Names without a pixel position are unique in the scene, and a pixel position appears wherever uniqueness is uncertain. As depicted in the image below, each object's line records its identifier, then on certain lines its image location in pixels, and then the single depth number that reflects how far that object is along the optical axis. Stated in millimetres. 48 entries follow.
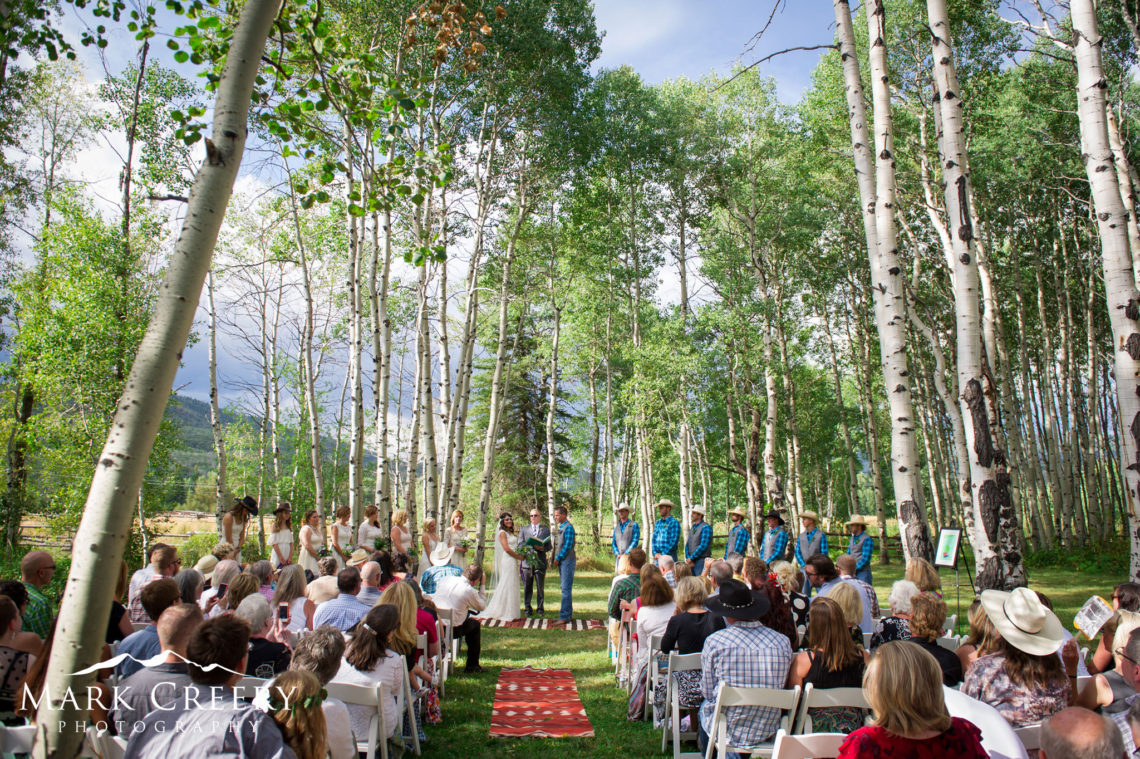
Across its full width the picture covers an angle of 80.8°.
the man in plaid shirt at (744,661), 3828
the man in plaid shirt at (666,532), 9359
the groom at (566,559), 10305
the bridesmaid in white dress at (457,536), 10031
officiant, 11000
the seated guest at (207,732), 2193
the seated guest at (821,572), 5828
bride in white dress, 10516
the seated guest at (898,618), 4410
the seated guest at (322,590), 5285
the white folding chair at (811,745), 2686
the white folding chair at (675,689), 4387
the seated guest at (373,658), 4043
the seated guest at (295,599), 5172
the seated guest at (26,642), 3221
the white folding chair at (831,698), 3494
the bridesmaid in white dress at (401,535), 9023
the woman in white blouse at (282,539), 8344
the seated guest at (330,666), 3152
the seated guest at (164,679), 2826
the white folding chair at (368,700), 3669
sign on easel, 6289
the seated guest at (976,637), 3395
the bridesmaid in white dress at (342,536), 8984
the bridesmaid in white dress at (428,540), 9867
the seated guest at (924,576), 5102
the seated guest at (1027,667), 2916
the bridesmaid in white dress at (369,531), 9068
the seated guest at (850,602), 4379
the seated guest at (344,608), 4816
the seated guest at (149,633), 3543
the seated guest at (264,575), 5965
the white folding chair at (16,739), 2453
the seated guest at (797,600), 5551
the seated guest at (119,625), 4219
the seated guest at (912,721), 2170
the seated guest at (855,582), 5676
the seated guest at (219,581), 5570
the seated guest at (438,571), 7718
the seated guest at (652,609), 5582
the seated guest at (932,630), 3588
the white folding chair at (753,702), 3600
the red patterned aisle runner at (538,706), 5289
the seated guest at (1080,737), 1800
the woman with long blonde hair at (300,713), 2379
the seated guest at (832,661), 3699
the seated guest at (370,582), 5402
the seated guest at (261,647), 3771
